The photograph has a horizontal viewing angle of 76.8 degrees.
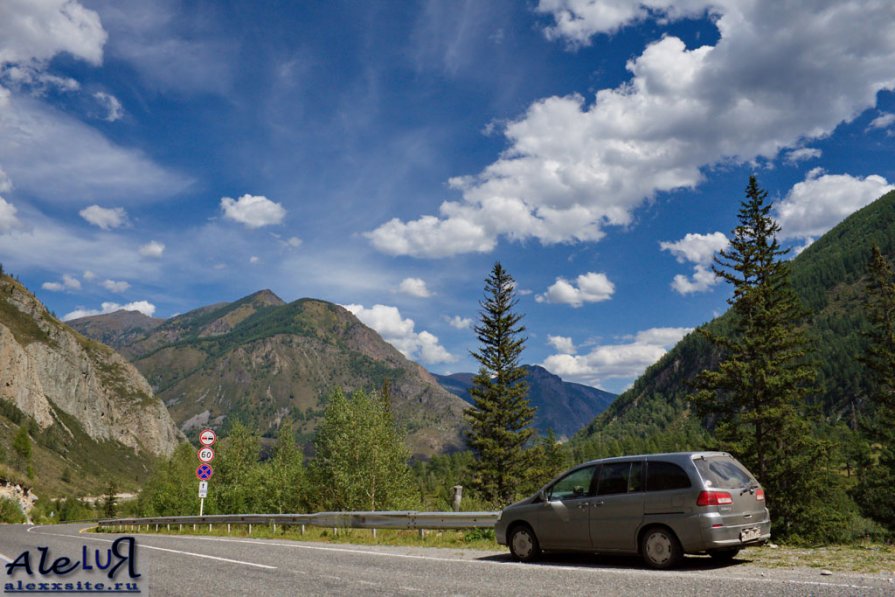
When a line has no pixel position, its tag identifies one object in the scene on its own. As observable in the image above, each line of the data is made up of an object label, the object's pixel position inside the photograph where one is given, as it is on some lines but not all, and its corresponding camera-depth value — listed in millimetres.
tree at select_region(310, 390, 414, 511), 41469
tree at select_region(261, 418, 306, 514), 49781
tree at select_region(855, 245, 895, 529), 31938
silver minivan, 9133
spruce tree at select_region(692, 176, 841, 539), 26016
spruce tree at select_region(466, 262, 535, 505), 39375
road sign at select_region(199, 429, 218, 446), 24333
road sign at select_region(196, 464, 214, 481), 23922
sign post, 23766
